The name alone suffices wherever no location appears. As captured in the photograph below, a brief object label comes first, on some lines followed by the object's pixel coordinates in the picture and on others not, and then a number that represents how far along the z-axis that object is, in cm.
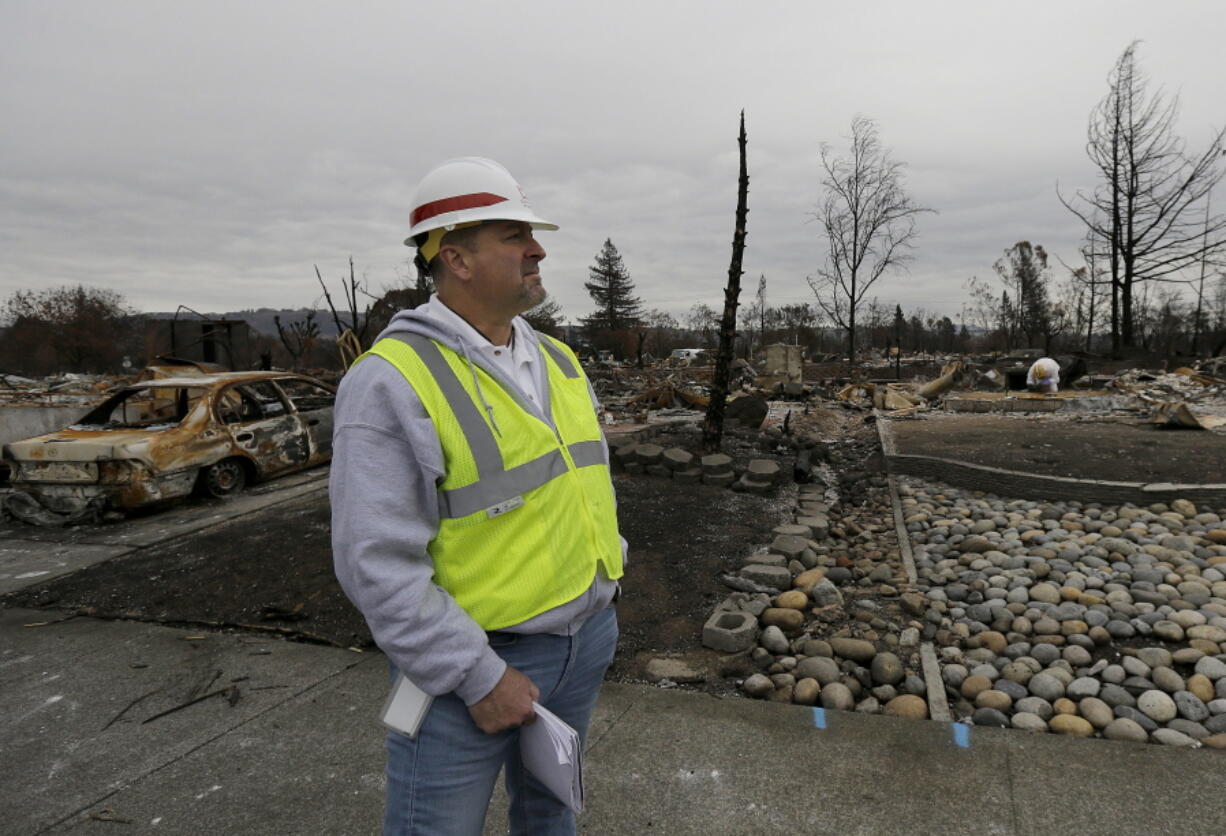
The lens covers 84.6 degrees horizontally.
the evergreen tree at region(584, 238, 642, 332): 5975
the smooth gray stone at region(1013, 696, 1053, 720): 306
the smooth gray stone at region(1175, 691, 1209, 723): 292
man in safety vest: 128
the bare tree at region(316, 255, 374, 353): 1525
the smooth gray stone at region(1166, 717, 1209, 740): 281
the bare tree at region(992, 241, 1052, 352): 3544
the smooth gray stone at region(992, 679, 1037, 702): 321
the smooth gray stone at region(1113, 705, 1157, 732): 292
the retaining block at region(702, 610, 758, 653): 365
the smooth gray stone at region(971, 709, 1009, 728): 299
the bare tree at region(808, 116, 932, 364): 2097
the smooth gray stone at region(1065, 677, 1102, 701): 317
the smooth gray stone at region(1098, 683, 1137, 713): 309
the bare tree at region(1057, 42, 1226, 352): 2109
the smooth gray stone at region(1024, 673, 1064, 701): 319
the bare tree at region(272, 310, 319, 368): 2183
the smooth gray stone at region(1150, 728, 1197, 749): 275
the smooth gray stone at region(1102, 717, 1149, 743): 281
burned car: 670
